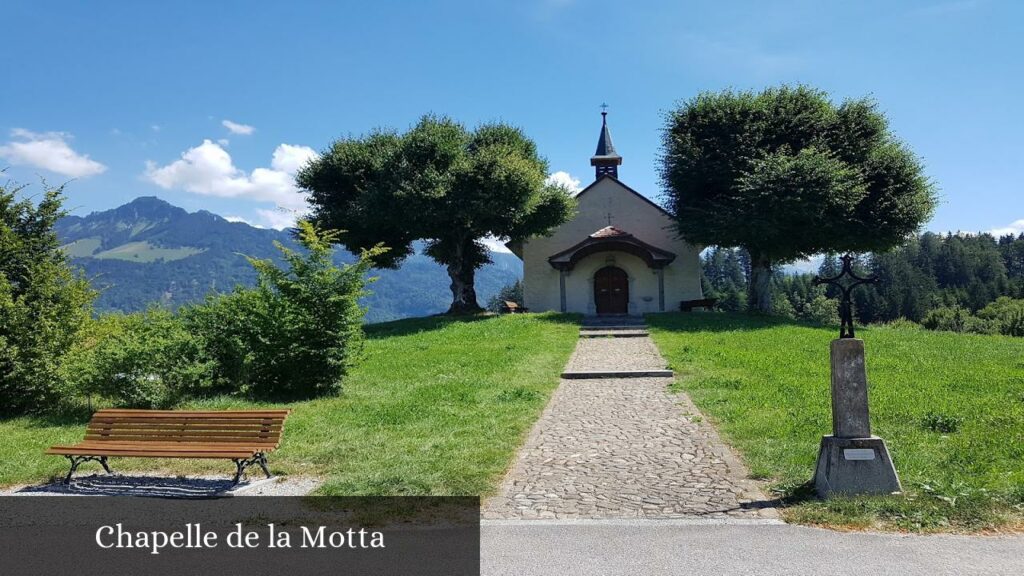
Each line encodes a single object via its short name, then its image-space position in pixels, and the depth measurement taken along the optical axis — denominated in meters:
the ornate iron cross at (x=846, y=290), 6.44
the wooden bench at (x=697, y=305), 33.06
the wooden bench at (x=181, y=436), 7.11
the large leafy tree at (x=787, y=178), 27.36
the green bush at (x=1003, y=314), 49.56
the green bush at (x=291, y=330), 12.46
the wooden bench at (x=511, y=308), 34.19
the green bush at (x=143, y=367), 10.76
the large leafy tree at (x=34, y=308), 11.28
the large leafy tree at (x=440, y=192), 28.19
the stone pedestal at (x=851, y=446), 6.05
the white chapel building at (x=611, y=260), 33.79
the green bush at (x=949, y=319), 56.56
